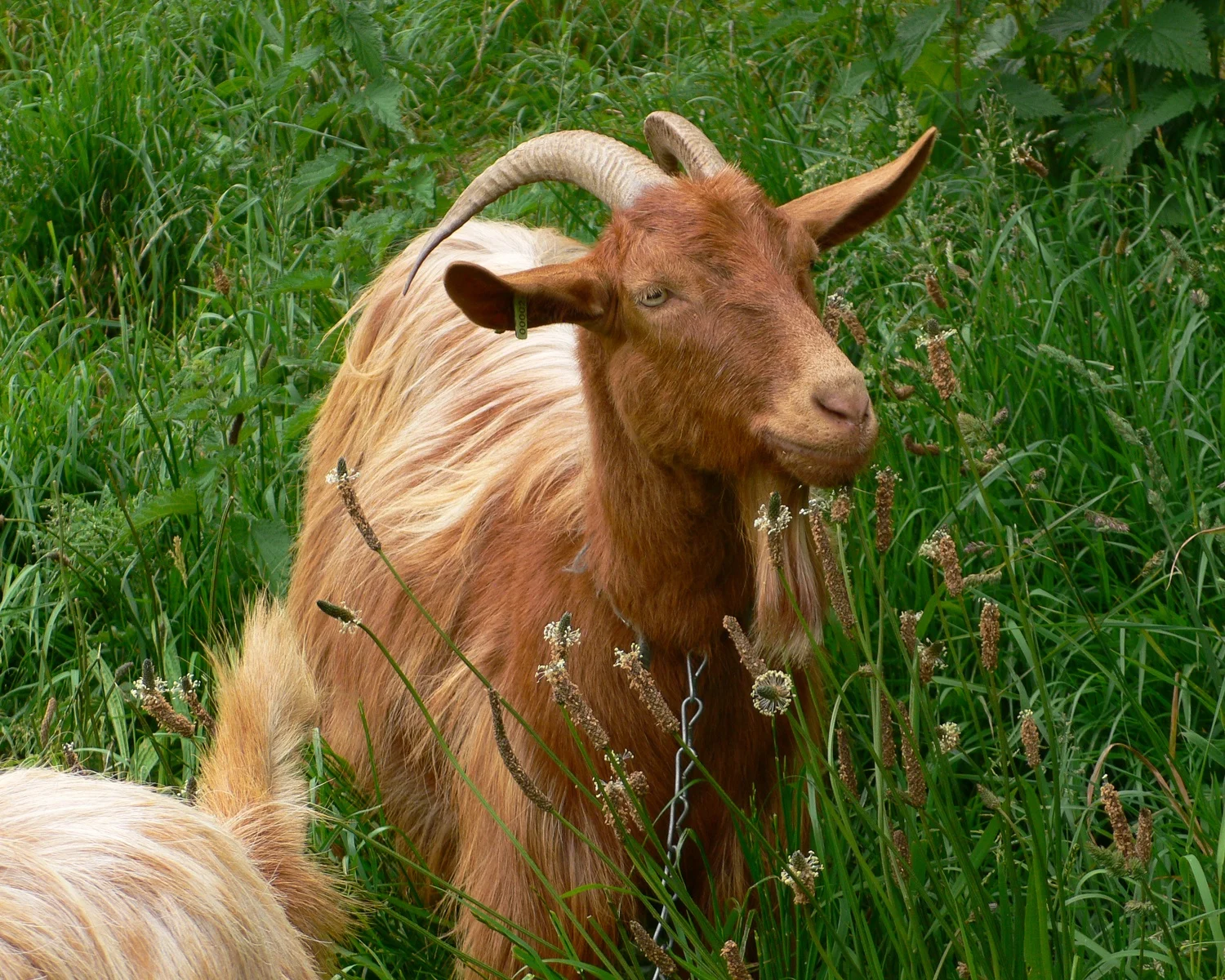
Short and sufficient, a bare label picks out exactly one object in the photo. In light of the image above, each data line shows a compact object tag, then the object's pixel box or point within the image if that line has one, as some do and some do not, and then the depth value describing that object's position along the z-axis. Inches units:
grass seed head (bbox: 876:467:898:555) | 172.6
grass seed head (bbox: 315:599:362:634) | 177.0
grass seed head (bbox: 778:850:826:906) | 169.0
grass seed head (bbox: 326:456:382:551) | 183.9
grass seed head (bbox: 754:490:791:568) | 162.2
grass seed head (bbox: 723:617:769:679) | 164.9
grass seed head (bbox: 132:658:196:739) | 179.0
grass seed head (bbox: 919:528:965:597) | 153.5
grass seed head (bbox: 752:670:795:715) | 169.3
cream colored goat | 163.9
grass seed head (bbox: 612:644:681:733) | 167.5
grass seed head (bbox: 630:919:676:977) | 172.4
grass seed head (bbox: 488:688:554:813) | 173.6
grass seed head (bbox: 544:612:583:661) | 172.9
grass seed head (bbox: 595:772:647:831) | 175.6
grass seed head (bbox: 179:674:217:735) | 199.9
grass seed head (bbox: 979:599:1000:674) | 156.6
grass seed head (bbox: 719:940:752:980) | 166.6
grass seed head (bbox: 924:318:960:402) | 163.0
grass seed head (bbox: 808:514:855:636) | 166.6
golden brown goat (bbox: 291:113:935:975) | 215.2
